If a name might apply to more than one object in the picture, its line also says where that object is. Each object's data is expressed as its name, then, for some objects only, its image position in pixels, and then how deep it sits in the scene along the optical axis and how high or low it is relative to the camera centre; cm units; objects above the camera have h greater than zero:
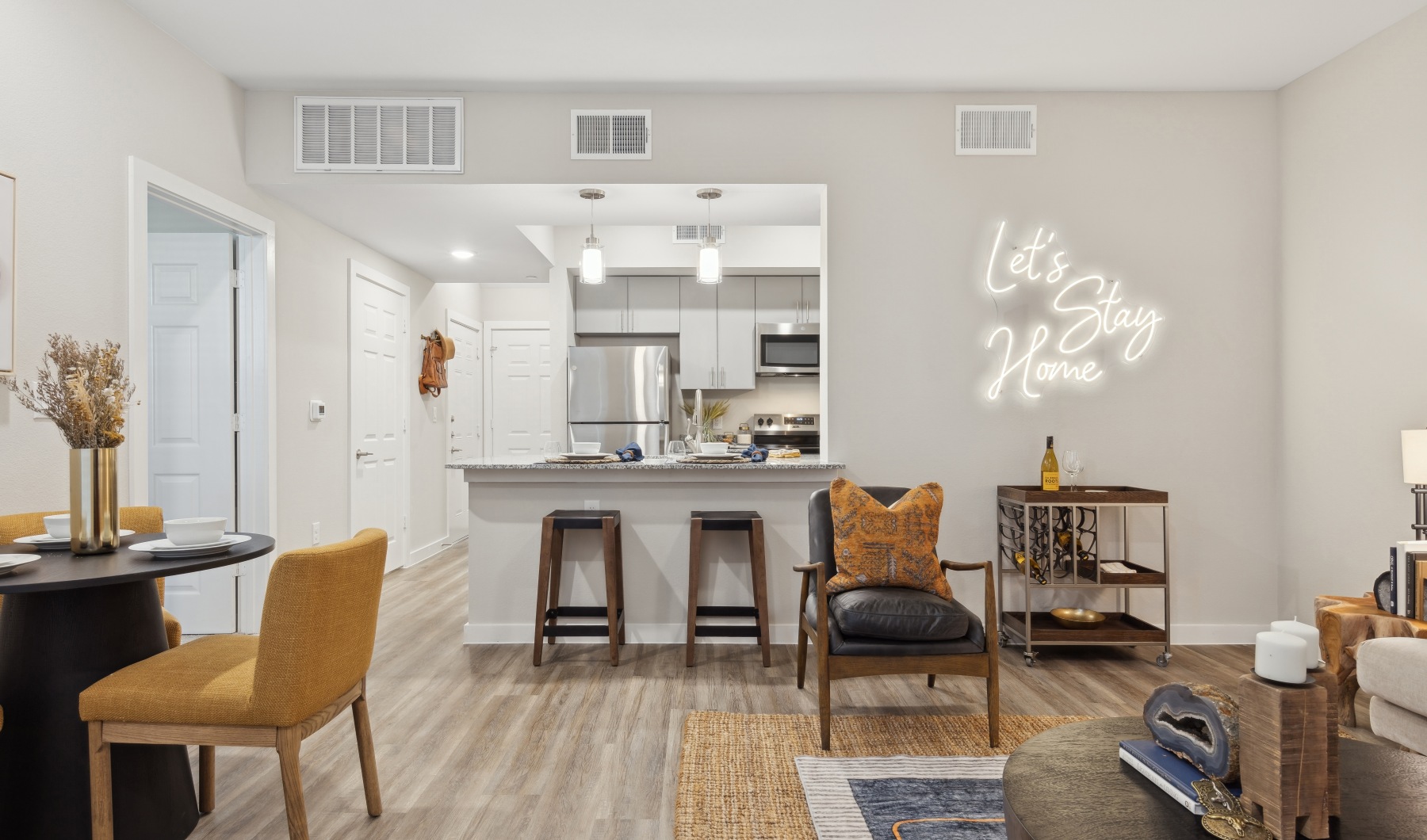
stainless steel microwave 595 +56
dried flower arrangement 189 +6
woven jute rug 203 -114
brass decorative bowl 348 -98
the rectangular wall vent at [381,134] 366 +145
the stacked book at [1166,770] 133 -69
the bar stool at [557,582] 335 -78
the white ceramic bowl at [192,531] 187 -29
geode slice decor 135 -61
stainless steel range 613 -12
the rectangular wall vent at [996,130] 374 +148
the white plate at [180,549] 184 -34
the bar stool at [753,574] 335 -74
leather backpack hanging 591 +45
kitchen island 375 -66
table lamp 276 -20
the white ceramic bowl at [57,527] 208 -31
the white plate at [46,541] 202 -34
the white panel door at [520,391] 742 +28
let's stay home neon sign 374 +46
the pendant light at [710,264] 387 +82
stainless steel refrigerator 572 +18
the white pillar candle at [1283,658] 115 -39
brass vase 191 -22
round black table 177 -70
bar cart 338 -69
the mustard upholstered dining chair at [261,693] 170 -65
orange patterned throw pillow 278 -49
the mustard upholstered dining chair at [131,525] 220 -34
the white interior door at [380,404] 484 +11
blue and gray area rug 196 -112
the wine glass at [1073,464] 354 -24
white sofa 221 -86
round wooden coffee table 126 -72
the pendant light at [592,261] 387 +84
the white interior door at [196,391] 379 +15
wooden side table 253 -79
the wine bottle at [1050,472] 352 -28
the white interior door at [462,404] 681 +13
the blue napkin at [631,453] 400 -20
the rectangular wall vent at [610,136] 370 +144
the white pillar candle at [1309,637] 117 -36
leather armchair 249 -78
